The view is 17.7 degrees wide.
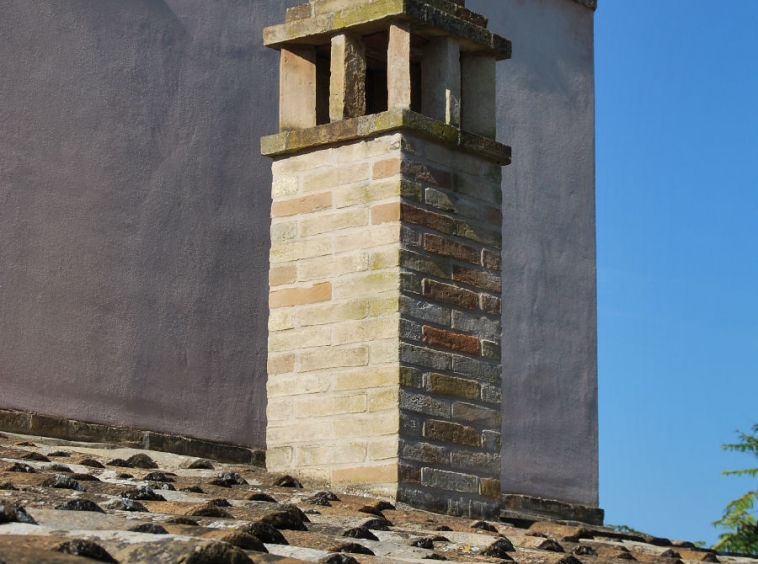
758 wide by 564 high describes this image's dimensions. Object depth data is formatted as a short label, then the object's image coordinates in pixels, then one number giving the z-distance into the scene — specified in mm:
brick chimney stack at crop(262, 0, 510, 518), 9984
